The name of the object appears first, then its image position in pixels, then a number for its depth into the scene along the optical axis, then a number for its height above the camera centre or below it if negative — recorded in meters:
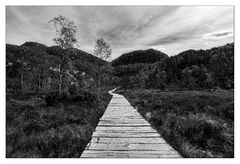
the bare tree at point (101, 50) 15.62 +3.70
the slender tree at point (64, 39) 11.20 +3.68
